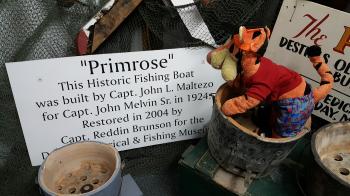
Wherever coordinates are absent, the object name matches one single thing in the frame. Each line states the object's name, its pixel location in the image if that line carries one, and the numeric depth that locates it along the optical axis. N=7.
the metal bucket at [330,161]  0.74
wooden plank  0.87
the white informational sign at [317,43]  0.91
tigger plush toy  0.73
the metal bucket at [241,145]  0.77
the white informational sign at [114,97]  0.88
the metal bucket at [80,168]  0.88
